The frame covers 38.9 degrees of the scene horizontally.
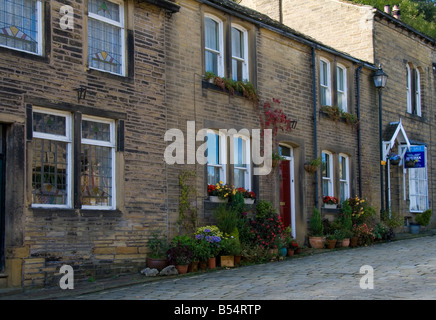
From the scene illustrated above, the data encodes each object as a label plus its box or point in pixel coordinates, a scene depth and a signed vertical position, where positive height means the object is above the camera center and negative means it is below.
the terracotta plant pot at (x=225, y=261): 13.63 -1.29
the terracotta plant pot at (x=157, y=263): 12.73 -1.22
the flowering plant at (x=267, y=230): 15.00 -0.69
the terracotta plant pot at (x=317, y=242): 17.83 -1.18
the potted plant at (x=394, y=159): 22.42 +1.48
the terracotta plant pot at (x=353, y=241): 18.65 -1.23
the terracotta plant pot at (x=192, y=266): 12.91 -1.31
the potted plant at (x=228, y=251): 13.64 -1.08
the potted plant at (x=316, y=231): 17.84 -0.88
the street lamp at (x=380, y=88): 21.83 +4.04
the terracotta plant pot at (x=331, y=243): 17.88 -1.23
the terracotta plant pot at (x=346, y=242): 18.20 -1.23
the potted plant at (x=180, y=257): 12.59 -1.09
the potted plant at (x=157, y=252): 12.74 -1.01
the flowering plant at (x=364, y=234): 18.89 -1.03
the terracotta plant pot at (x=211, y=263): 13.36 -1.30
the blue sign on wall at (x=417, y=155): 22.97 +1.65
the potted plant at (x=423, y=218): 23.69 -0.72
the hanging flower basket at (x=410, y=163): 23.05 +1.35
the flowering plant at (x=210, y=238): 13.46 -0.76
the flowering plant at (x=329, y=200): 19.14 +0.03
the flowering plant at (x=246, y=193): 15.48 +0.24
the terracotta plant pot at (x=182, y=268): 12.58 -1.31
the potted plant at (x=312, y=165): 18.22 +1.07
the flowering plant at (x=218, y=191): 14.95 +0.29
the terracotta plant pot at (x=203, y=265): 13.16 -1.32
